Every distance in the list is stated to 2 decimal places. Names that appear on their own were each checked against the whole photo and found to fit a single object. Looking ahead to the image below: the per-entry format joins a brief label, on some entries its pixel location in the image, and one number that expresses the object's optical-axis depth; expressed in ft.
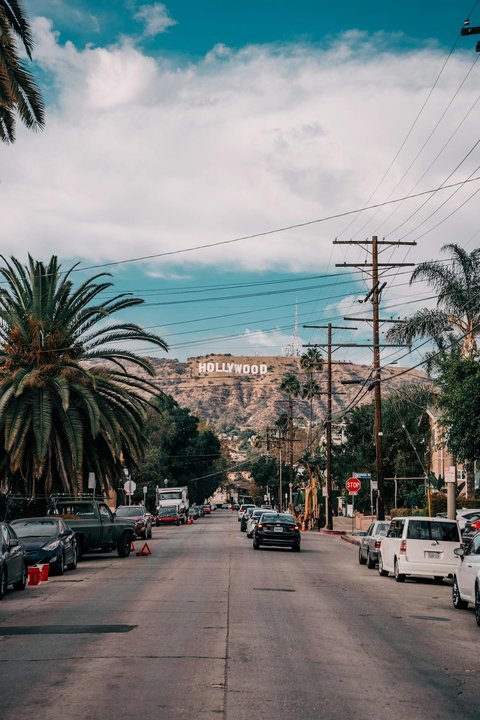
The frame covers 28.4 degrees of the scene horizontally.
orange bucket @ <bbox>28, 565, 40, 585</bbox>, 70.08
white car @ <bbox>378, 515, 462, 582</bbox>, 75.10
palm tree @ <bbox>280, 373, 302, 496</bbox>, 304.91
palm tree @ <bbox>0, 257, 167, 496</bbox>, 113.09
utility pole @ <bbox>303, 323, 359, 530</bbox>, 188.03
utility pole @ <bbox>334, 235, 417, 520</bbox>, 133.18
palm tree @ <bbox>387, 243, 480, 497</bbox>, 150.61
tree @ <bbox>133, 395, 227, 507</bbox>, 329.64
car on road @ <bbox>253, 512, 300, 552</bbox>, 115.44
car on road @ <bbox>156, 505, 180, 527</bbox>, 238.89
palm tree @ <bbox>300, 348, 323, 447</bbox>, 283.94
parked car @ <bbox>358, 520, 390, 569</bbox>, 89.25
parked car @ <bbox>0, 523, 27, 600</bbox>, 60.13
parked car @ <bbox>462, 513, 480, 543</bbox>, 101.37
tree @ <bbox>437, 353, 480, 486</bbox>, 103.91
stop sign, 155.84
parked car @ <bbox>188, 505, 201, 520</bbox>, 333.05
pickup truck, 96.12
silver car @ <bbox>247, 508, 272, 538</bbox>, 145.08
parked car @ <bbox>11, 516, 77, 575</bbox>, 76.89
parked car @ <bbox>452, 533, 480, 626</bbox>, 51.42
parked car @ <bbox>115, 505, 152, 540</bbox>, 141.18
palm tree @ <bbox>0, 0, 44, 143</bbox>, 61.00
